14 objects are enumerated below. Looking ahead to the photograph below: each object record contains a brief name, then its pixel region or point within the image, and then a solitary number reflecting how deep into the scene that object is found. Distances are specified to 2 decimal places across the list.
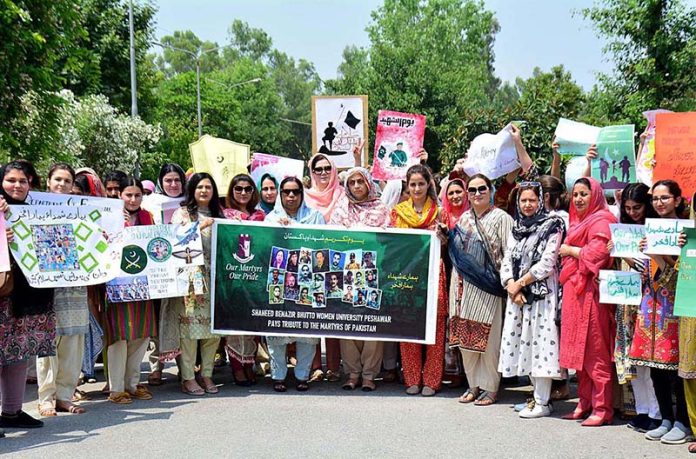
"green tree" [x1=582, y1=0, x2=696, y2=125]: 12.44
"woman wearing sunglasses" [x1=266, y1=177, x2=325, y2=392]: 6.58
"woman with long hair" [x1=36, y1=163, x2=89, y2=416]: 5.70
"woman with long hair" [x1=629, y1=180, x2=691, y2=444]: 4.99
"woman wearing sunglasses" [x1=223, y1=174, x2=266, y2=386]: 6.71
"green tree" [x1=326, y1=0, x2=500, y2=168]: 27.45
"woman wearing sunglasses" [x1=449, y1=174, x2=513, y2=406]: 6.05
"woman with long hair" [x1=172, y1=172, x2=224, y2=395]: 6.42
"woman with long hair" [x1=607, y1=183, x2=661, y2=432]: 5.27
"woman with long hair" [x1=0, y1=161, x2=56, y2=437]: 5.29
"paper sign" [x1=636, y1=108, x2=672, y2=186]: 6.24
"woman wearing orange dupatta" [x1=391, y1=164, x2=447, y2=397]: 6.39
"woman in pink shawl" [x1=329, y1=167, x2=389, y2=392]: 6.57
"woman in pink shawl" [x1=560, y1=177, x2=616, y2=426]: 5.46
